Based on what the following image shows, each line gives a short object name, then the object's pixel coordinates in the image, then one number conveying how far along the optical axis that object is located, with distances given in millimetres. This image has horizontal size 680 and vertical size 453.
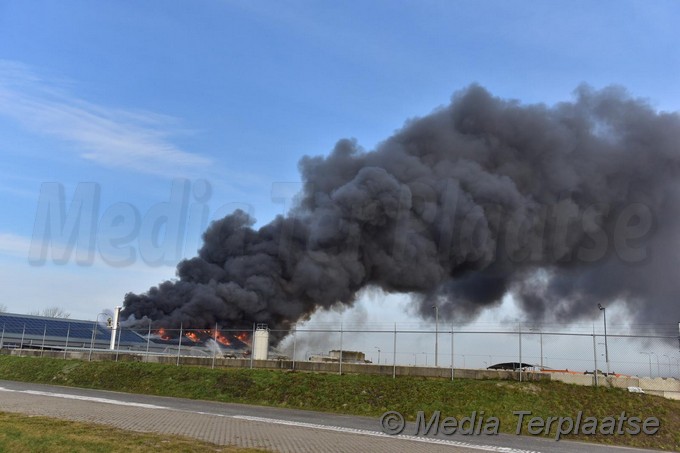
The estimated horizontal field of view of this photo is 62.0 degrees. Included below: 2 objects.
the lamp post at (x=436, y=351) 24330
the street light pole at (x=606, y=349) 21880
